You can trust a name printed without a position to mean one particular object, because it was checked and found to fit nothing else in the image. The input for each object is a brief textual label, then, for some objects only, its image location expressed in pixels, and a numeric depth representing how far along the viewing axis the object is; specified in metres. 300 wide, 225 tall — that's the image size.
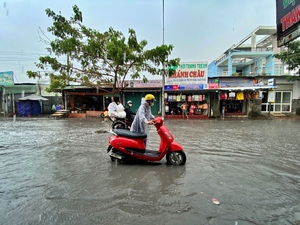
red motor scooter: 4.25
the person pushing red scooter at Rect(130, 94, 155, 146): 4.50
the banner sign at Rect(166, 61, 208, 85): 16.39
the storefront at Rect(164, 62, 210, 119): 16.23
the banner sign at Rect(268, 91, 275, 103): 15.91
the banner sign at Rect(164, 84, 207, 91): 16.08
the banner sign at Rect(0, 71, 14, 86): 20.00
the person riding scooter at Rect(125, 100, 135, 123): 8.60
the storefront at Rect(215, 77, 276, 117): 15.76
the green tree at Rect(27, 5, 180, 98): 11.10
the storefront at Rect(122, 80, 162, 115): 17.55
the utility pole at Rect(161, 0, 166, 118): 15.68
